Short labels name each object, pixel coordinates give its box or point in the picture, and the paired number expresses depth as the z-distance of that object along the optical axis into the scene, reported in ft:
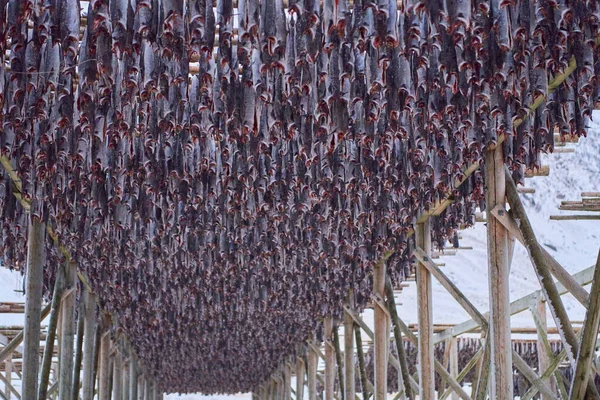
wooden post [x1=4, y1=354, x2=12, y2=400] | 88.33
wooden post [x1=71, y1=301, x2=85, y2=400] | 55.42
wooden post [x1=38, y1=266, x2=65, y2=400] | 45.52
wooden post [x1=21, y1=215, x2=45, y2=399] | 39.24
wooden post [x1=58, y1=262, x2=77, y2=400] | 49.70
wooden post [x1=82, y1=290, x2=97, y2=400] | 58.29
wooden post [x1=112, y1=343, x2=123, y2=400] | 85.93
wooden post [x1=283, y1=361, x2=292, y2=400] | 105.91
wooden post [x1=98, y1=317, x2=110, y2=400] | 71.87
